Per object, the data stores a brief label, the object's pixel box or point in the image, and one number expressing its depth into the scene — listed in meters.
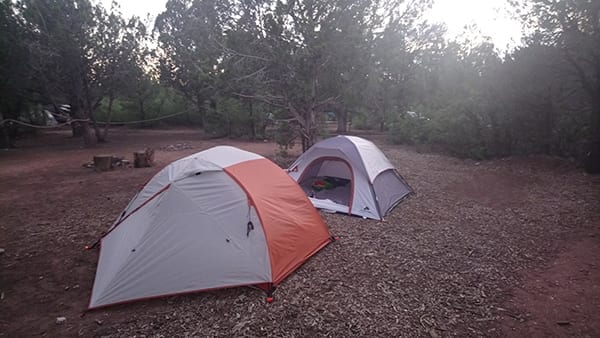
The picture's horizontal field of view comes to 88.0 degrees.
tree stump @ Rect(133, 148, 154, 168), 9.84
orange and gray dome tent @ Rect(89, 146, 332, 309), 3.15
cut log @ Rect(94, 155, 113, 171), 9.38
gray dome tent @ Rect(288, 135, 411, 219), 5.39
